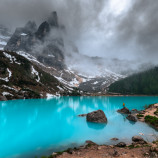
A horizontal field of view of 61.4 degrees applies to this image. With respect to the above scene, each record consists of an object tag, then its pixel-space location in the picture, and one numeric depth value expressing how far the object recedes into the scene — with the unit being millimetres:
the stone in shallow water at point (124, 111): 56888
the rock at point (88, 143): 21356
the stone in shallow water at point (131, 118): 41812
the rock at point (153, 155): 12690
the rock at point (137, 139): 22420
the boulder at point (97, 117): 40803
